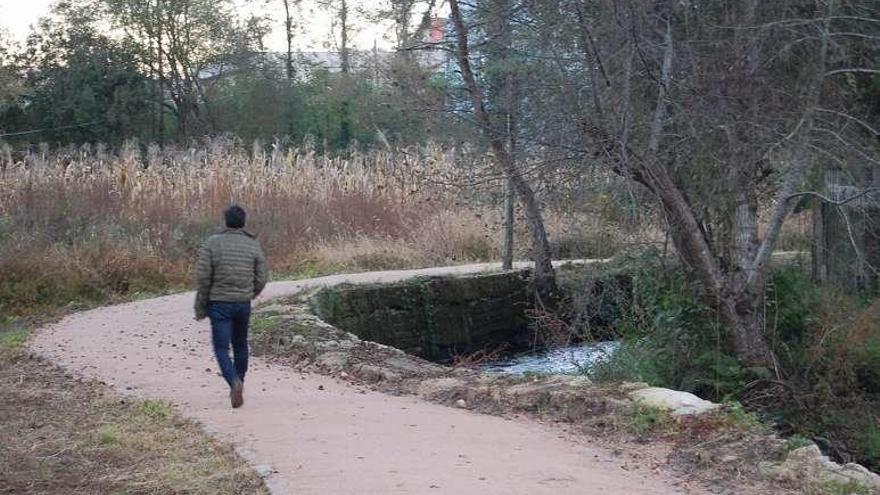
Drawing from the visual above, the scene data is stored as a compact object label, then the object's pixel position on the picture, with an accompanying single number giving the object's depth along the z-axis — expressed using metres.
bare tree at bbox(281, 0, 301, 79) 45.12
